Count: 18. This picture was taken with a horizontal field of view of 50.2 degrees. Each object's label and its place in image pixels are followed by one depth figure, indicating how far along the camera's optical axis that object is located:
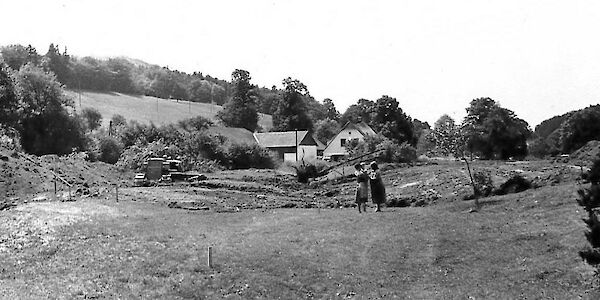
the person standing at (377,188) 31.44
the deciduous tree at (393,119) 113.50
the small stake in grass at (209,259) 20.53
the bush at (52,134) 69.50
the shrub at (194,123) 119.20
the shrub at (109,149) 78.04
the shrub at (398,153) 76.69
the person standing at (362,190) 31.70
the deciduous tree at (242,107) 140.50
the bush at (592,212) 15.02
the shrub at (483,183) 34.70
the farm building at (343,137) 118.34
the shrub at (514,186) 34.50
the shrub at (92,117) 116.66
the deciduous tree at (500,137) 78.81
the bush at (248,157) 87.06
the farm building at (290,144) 118.62
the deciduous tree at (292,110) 137.75
